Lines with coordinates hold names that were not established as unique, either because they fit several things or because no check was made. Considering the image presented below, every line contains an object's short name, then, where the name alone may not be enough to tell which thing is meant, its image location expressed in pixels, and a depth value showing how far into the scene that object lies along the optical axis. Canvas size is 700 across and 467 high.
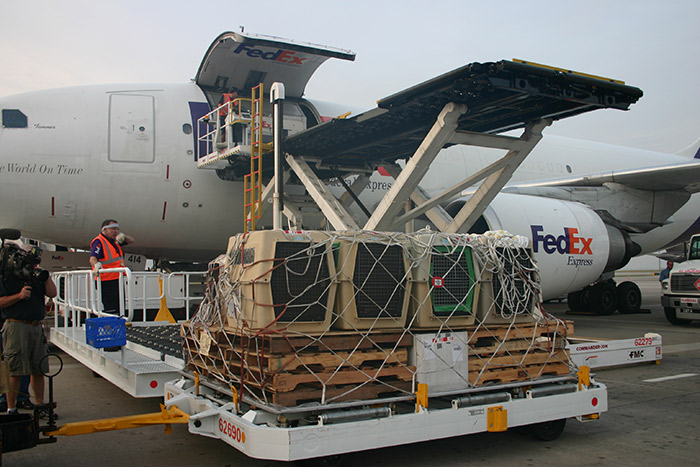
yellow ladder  8.68
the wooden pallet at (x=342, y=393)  3.65
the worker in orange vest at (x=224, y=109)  9.52
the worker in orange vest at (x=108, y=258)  7.18
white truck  12.58
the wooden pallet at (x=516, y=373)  4.35
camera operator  4.70
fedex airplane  8.84
